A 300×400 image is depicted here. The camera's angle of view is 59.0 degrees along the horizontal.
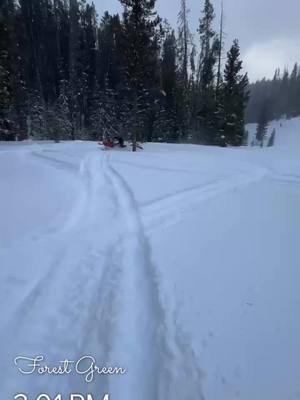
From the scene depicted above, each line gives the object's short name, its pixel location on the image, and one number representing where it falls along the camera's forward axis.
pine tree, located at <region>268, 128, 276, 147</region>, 53.78
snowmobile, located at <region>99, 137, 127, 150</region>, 17.09
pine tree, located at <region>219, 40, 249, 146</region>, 23.48
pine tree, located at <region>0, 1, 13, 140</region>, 19.58
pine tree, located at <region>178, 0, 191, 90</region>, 26.46
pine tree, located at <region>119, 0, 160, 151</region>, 14.67
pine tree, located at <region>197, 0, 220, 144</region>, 26.09
